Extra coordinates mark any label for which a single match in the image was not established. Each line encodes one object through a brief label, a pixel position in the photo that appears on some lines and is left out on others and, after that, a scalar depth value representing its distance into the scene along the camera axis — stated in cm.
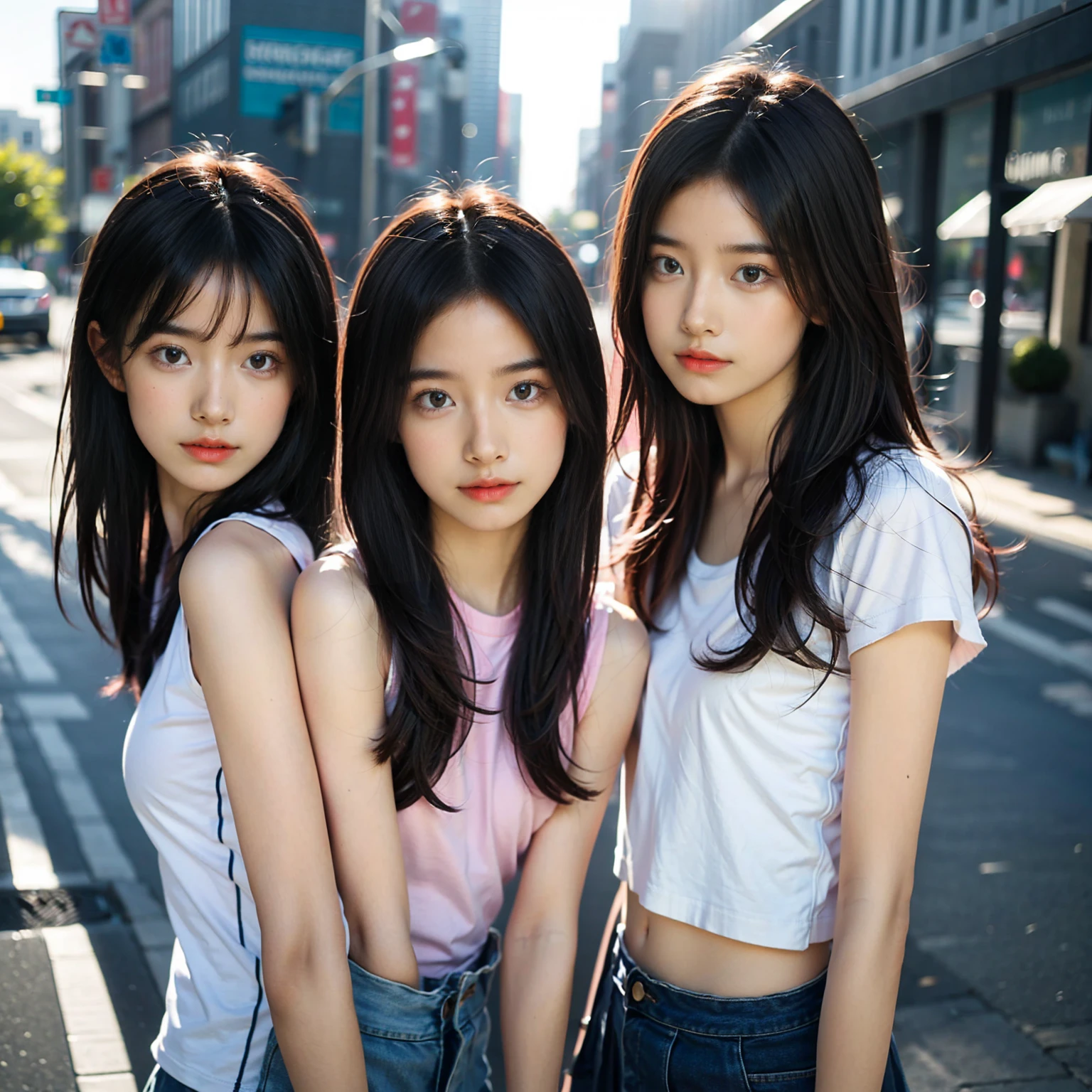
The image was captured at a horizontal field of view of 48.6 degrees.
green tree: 2731
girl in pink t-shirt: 161
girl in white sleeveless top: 151
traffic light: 2006
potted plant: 1355
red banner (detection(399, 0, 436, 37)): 3616
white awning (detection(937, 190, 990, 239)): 1372
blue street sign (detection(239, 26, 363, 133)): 1846
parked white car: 2442
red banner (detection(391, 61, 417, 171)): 3616
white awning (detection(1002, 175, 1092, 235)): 702
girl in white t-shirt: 162
